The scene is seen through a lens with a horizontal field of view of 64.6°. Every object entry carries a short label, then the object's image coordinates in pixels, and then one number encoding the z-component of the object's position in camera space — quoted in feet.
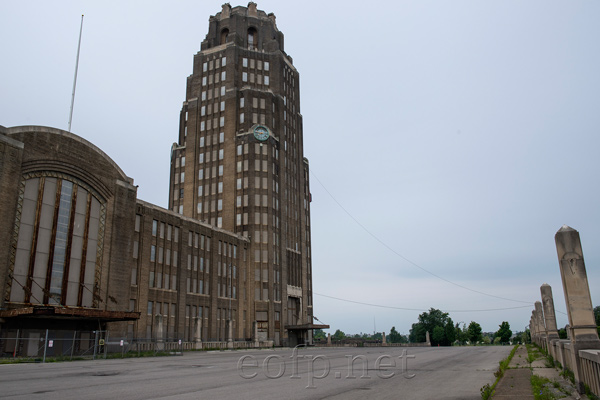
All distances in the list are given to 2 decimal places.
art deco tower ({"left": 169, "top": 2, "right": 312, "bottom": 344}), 256.11
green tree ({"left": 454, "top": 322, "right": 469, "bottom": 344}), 464.32
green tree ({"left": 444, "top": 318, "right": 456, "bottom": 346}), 404.77
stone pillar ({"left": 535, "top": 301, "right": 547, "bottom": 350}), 130.09
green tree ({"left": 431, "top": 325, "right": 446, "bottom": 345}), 404.16
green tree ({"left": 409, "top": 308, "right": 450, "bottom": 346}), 428.56
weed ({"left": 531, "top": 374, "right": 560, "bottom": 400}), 36.72
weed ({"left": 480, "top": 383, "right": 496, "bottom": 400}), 39.06
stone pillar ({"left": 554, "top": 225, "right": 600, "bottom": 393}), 38.88
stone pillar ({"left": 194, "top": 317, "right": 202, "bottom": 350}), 189.61
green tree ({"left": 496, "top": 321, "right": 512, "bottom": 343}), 406.89
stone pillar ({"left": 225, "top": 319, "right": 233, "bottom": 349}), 217.27
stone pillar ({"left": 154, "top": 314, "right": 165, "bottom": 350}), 158.96
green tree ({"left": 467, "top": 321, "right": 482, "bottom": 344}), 448.24
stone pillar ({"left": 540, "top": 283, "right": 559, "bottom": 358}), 87.51
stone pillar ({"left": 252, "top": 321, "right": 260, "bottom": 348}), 236.75
